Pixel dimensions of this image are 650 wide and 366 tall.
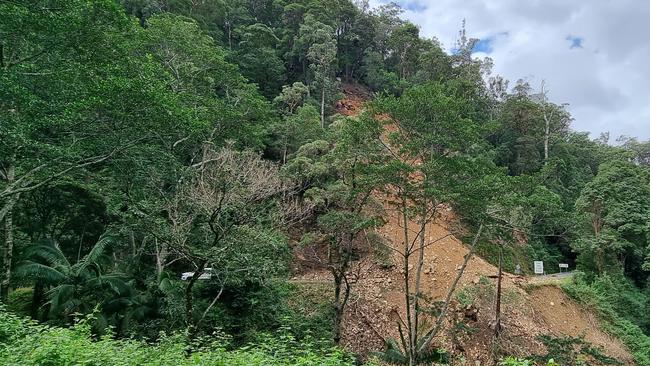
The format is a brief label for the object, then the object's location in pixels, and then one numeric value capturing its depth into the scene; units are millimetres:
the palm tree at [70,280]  11438
